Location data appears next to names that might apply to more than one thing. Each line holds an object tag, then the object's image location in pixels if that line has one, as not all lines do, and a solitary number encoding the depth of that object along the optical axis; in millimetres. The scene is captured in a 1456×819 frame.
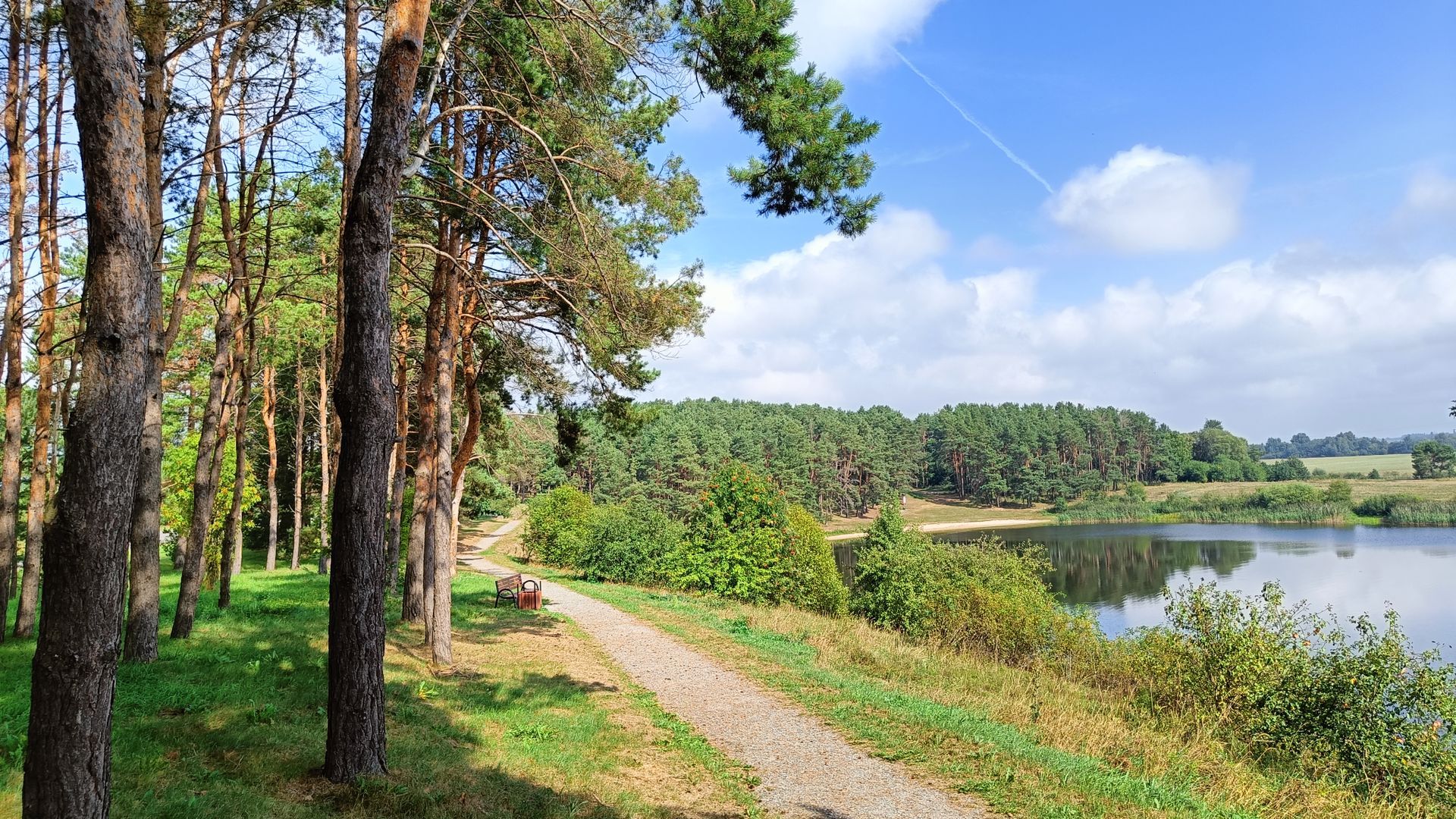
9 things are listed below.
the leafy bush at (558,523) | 33438
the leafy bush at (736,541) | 21000
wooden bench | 16922
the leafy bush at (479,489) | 25984
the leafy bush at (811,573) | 22453
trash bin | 15969
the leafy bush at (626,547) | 26297
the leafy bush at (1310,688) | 9484
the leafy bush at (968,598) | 17562
